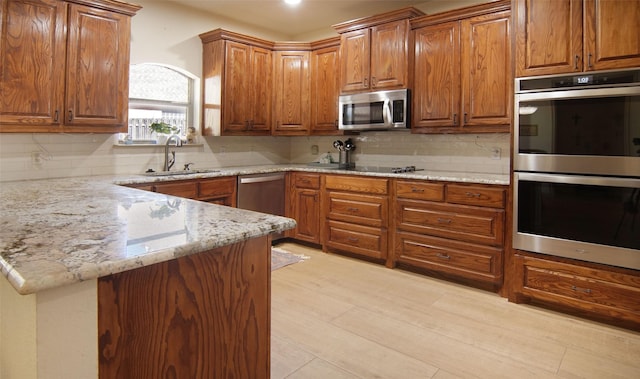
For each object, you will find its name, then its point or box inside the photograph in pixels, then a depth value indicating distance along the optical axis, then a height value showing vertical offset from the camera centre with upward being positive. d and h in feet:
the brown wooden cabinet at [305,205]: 14.85 -0.59
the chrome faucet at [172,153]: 13.71 +1.17
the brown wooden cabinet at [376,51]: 13.12 +4.62
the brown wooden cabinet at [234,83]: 14.53 +3.84
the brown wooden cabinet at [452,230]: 10.75 -1.10
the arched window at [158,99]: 13.60 +3.08
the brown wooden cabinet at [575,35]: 8.45 +3.41
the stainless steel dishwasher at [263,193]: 14.09 -0.16
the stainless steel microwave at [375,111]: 13.17 +2.65
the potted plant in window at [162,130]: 13.47 +1.93
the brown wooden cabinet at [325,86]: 15.48 +3.94
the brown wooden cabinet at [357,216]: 13.00 -0.87
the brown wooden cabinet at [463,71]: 11.44 +3.52
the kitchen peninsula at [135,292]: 3.03 -0.92
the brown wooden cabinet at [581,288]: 8.60 -2.15
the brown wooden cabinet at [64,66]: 9.76 +3.07
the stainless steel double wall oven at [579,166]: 8.49 +0.56
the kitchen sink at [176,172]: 13.12 +0.50
